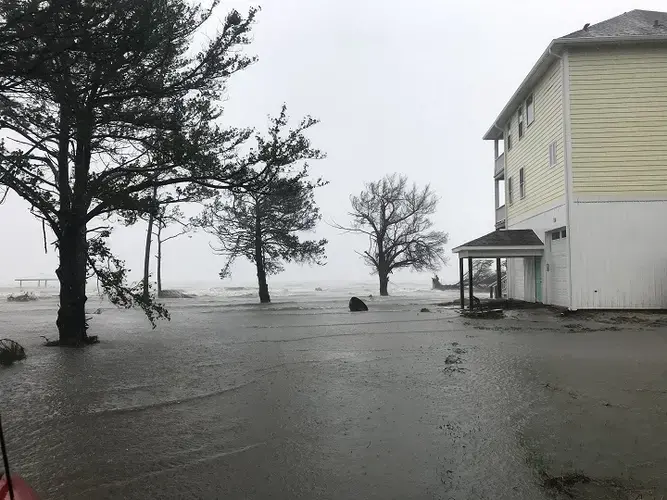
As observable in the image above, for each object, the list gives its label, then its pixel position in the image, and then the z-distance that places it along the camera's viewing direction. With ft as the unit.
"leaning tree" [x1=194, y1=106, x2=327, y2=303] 105.60
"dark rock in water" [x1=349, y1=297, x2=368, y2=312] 77.96
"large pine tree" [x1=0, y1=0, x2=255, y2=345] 22.98
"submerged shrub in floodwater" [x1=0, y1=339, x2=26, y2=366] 32.94
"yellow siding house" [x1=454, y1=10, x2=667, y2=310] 55.47
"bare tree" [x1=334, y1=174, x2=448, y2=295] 138.51
